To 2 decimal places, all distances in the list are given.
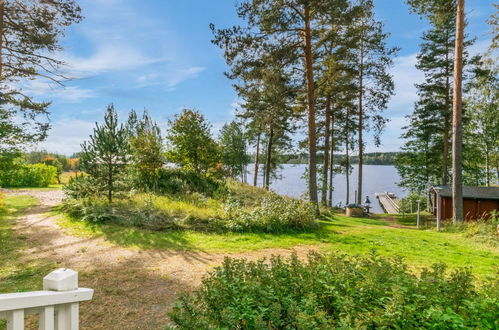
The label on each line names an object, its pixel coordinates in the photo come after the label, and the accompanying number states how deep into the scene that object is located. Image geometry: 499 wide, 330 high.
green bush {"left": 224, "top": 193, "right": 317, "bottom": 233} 8.49
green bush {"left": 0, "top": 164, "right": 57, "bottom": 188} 19.53
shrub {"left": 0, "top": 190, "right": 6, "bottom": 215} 10.54
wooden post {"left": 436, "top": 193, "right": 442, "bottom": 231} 10.91
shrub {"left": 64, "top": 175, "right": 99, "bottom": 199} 10.63
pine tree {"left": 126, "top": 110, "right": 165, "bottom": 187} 12.86
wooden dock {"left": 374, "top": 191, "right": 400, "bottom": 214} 26.81
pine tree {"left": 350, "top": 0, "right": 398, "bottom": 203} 16.66
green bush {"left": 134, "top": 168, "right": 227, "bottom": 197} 12.68
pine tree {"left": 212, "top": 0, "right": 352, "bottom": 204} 10.55
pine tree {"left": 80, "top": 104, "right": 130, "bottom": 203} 10.16
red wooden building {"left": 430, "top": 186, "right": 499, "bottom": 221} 14.55
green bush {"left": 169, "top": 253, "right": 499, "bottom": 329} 2.03
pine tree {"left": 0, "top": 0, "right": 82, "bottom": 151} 10.62
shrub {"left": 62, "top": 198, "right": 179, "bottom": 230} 8.46
